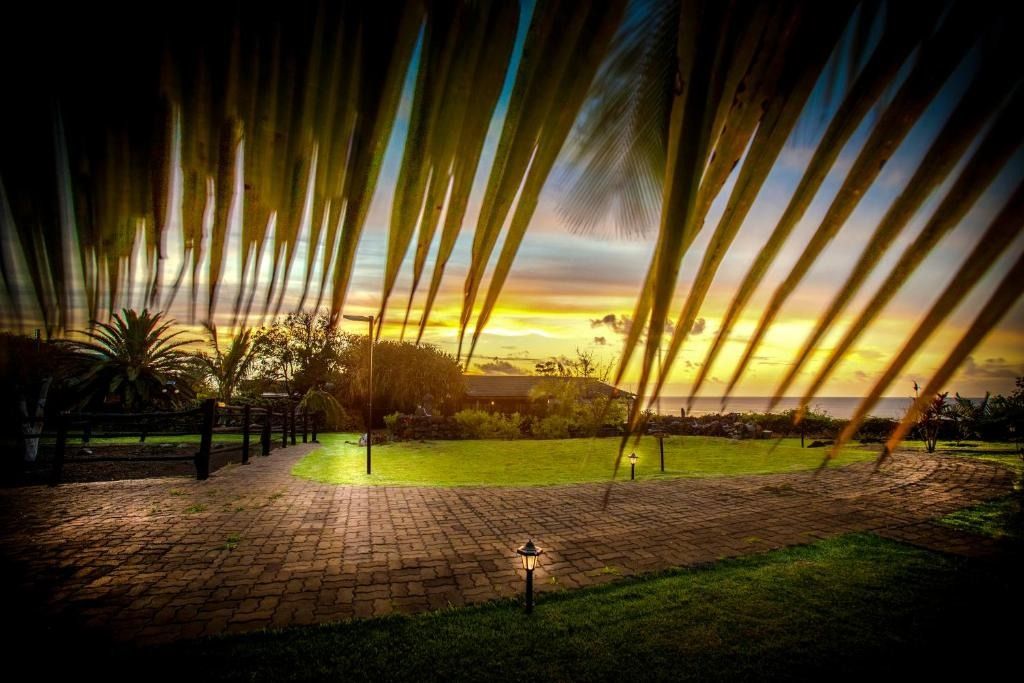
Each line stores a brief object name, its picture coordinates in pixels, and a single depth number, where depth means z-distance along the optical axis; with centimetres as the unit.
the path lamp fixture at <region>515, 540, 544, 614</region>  375
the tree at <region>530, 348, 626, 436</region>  2353
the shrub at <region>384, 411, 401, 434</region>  2089
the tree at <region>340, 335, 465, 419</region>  3055
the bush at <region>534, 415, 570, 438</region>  2181
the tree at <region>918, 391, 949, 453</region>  1472
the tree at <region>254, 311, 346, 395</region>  3472
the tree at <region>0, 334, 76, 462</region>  1052
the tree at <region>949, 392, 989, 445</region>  1727
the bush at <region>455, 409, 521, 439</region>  2098
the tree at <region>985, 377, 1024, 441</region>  1044
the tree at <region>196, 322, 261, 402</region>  2147
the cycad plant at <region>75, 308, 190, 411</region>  1948
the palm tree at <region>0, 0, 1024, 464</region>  45
